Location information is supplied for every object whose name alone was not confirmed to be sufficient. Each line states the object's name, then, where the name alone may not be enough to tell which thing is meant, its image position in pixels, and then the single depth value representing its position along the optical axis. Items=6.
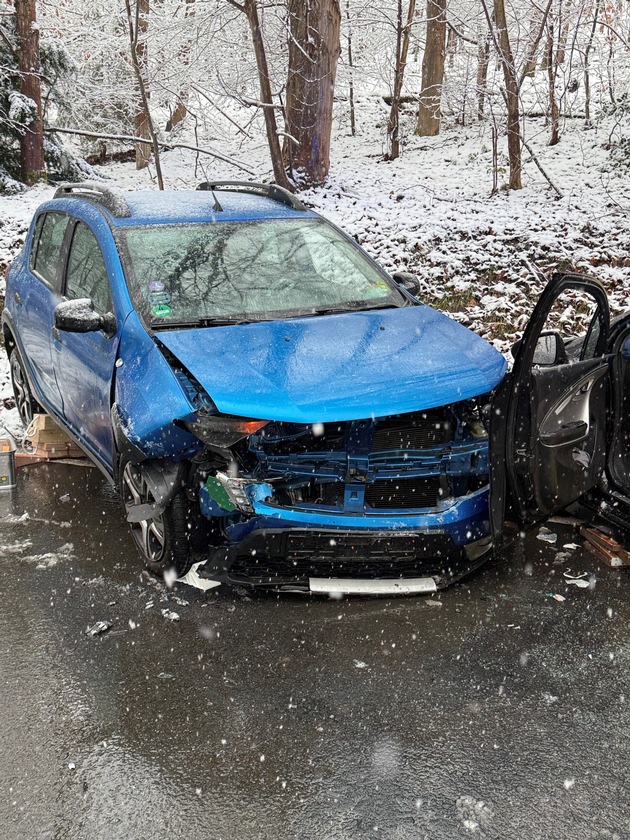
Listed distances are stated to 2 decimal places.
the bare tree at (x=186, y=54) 19.03
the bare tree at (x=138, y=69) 11.73
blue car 3.81
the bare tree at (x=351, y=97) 21.16
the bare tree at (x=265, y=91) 12.05
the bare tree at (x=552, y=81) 14.56
